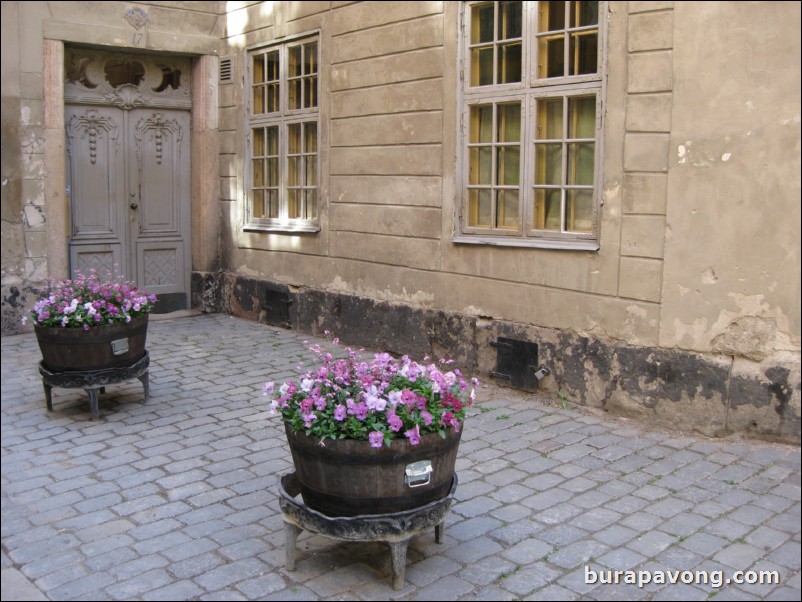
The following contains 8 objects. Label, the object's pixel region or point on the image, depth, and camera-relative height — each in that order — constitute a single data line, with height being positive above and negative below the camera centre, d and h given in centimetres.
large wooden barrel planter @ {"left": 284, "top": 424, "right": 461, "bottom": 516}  367 -120
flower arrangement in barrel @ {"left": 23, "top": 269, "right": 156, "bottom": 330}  615 -78
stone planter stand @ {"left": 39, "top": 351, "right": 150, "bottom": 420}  622 -133
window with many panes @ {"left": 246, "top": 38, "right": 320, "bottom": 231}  980 +78
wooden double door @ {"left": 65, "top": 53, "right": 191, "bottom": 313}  1042 +29
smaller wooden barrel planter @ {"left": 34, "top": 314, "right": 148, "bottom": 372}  614 -108
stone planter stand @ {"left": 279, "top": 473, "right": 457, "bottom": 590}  369 -143
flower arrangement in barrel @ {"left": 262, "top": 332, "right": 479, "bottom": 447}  369 -90
